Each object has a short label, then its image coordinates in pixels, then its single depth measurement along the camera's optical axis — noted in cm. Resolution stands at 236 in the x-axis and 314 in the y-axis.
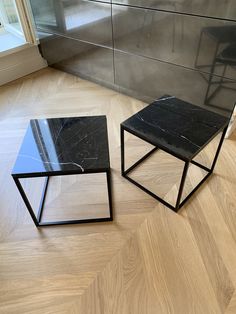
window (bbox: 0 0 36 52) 212
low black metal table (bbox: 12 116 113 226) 101
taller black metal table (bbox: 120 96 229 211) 108
